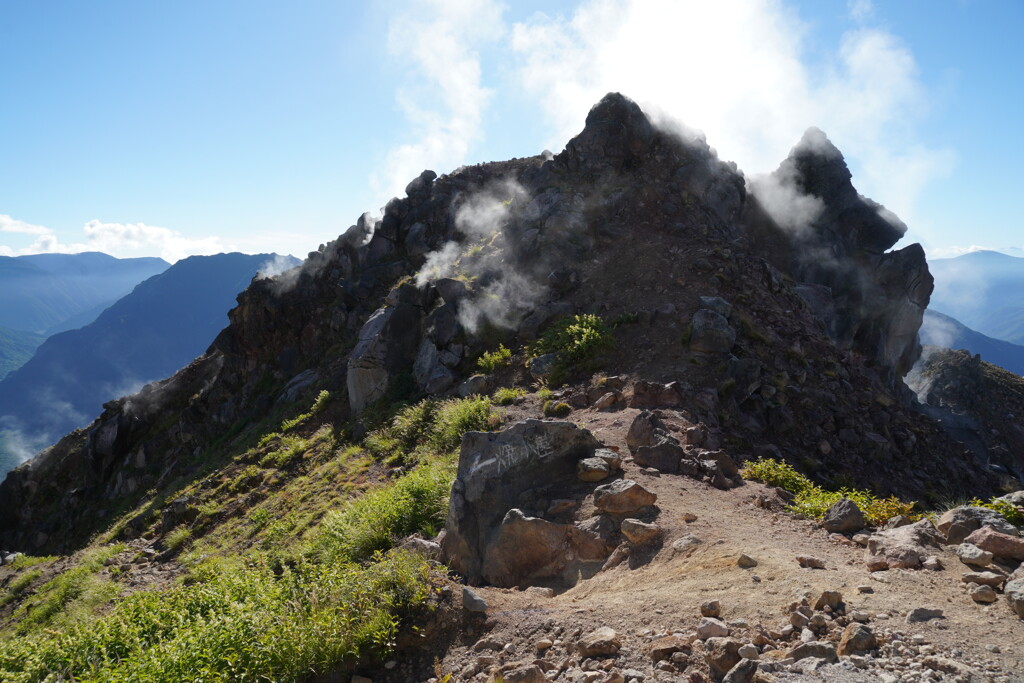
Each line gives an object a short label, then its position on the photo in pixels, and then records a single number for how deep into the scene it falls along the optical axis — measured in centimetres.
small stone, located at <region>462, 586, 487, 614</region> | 518
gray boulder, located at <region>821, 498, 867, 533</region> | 607
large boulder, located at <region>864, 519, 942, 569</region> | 484
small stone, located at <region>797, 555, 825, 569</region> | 500
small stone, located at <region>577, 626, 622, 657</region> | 414
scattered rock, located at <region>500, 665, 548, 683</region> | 404
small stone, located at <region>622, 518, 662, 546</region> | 608
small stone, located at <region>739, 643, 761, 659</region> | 368
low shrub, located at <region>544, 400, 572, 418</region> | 1088
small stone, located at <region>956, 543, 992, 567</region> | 460
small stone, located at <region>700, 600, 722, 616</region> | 432
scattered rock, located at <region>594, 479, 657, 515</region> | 658
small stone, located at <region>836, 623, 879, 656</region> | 357
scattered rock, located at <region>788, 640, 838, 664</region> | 356
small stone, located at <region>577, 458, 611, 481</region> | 748
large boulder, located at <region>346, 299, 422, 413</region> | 1636
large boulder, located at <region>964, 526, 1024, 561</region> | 455
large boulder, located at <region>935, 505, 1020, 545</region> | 501
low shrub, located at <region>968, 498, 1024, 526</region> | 515
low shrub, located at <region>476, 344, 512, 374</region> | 1377
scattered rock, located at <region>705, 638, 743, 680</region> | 369
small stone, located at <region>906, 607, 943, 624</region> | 383
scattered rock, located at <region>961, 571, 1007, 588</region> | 428
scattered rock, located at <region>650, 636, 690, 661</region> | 396
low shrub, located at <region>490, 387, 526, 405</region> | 1198
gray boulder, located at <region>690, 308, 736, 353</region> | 1150
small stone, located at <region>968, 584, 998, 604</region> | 411
